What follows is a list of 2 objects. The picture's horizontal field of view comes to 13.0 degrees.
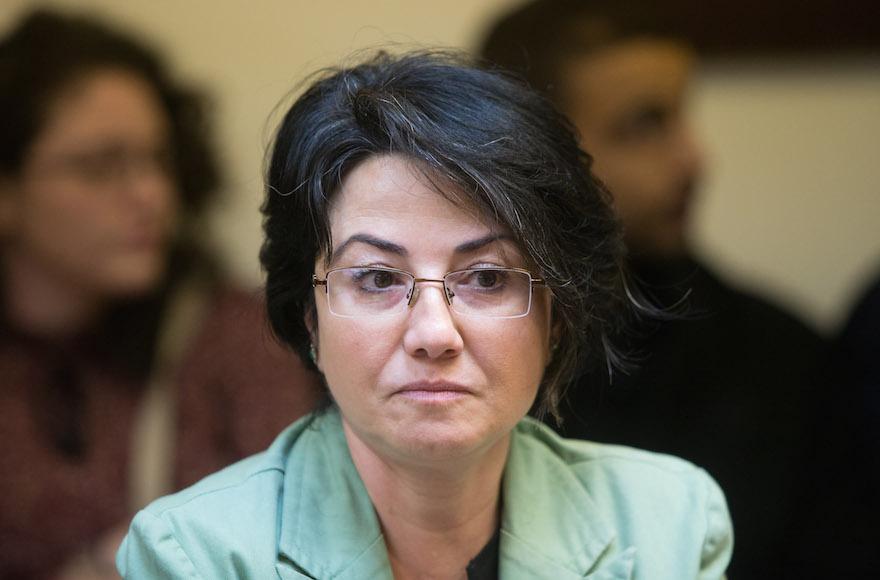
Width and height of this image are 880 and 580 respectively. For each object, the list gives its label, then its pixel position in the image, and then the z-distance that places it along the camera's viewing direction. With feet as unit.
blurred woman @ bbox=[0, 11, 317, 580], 8.14
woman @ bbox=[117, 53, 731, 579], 7.06
